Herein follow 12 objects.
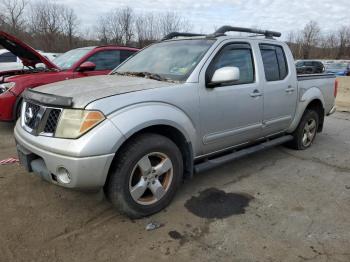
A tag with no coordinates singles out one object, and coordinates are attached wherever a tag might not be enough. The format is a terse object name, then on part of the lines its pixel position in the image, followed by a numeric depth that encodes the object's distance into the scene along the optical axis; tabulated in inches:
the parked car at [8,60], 459.7
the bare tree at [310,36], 2591.0
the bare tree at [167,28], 1416.8
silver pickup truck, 109.7
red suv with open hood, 232.5
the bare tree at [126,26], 1451.8
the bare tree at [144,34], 1382.9
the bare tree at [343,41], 2492.6
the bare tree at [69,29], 1574.8
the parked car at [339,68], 1091.9
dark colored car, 943.7
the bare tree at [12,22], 1470.2
